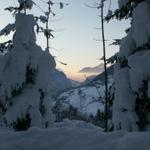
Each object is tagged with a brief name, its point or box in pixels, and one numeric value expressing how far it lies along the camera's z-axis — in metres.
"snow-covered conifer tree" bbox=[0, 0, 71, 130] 10.87
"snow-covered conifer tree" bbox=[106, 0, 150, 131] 7.95
